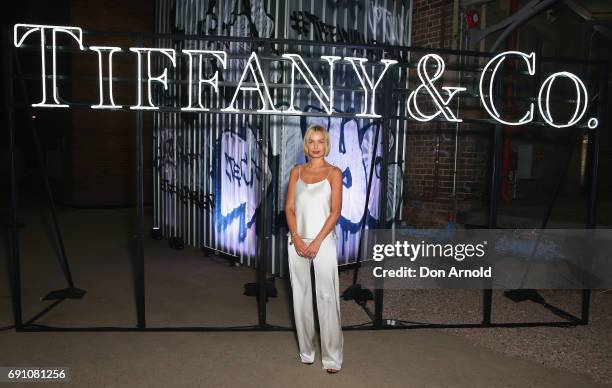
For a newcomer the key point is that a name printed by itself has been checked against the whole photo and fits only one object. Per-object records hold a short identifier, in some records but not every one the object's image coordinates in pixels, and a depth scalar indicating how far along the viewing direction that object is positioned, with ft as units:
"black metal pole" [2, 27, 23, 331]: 13.76
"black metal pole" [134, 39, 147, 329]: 14.46
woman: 11.69
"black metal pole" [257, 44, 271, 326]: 14.61
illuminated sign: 13.15
